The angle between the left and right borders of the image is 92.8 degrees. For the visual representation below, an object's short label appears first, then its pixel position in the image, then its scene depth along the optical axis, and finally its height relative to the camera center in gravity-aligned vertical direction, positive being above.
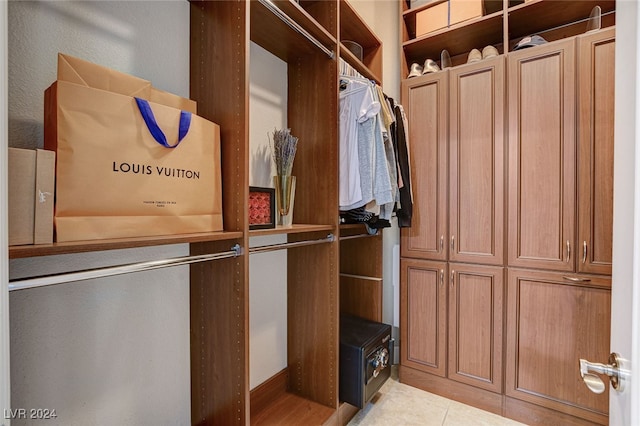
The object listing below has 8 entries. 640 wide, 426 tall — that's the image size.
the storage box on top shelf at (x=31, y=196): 0.67 +0.03
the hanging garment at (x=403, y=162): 2.06 +0.33
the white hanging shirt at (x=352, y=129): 1.67 +0.46
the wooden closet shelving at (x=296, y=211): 1.16 +0.00
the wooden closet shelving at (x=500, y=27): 1.90 +1.27
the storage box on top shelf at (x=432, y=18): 2.18 +1.41
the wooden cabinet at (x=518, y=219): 1.68 -0.05
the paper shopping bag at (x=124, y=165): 0.75 +0.13
